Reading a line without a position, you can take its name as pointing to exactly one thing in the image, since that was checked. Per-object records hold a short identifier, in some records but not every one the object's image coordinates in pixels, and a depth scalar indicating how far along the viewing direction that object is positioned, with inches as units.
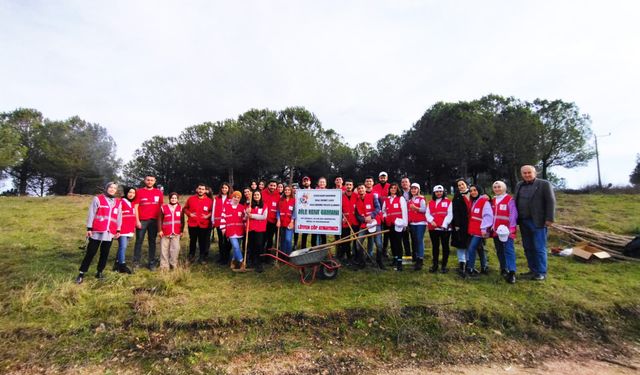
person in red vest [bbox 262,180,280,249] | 277.9
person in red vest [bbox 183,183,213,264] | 274.7
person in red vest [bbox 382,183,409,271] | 253.1
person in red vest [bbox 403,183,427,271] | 253.0
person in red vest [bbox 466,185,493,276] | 230.2
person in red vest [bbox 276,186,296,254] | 274.5
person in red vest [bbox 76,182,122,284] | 224.8
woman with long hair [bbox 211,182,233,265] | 278.4
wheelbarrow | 225.9
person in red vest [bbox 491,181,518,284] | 225.5
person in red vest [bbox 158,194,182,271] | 257.1
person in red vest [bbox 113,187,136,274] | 247.3
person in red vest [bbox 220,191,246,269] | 262.8
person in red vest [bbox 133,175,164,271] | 259.1
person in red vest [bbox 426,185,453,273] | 241.8
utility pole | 1103.0
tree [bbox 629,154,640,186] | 1248.2
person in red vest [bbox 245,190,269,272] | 266.2
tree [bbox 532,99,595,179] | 1049.5
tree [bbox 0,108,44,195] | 1245.1
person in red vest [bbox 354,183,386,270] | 258.1
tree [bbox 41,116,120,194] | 1234.6
